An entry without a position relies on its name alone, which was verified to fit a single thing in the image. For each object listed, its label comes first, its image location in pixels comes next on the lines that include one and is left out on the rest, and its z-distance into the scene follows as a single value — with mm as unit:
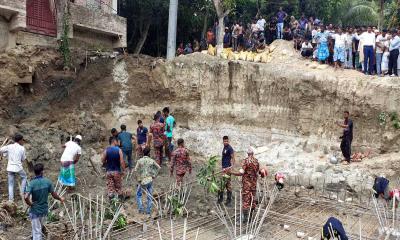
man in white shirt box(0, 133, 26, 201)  9344
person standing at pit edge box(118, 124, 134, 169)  12177
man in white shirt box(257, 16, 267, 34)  18984
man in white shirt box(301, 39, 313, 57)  16531
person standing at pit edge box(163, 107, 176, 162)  13461
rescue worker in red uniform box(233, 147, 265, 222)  9375
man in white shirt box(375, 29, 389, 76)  14389
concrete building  13664
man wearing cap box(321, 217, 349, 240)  6594
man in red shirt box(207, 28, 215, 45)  19938
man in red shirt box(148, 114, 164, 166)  12422
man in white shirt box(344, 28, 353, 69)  15297
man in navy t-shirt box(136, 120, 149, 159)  12828
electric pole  17906
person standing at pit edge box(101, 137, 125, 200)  9562
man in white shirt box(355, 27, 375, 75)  14508
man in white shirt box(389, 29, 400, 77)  13867
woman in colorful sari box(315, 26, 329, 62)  15656
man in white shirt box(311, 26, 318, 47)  16500
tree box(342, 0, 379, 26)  26391
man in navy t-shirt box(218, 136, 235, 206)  10477
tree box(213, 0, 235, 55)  17953
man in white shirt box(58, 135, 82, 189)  10258
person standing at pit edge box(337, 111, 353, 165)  12406
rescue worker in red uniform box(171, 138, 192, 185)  10373
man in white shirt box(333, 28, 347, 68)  15086
